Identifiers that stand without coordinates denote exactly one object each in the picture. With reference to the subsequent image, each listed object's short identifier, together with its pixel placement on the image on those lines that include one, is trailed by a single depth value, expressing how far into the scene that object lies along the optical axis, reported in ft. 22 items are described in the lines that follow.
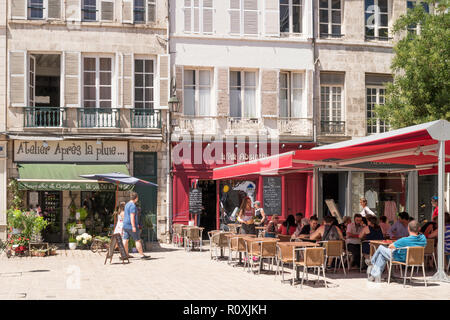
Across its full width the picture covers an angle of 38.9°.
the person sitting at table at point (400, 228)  42.60
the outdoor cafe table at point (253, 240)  38.11
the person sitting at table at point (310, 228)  41.47
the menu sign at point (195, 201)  65.05
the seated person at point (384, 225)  46.75
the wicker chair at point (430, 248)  38.11
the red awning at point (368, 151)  32.99
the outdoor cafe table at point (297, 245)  34.14
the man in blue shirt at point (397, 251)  33.32
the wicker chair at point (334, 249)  36.40
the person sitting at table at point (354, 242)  40.16
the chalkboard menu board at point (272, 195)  68.08
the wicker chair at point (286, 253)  34.14
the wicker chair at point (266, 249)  37.35
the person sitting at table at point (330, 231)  38.09
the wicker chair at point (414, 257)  32.58
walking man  47.06
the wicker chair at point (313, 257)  32.17
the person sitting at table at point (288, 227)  46.03
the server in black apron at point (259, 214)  53.67
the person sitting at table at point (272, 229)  46.98
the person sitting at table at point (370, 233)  39.01
